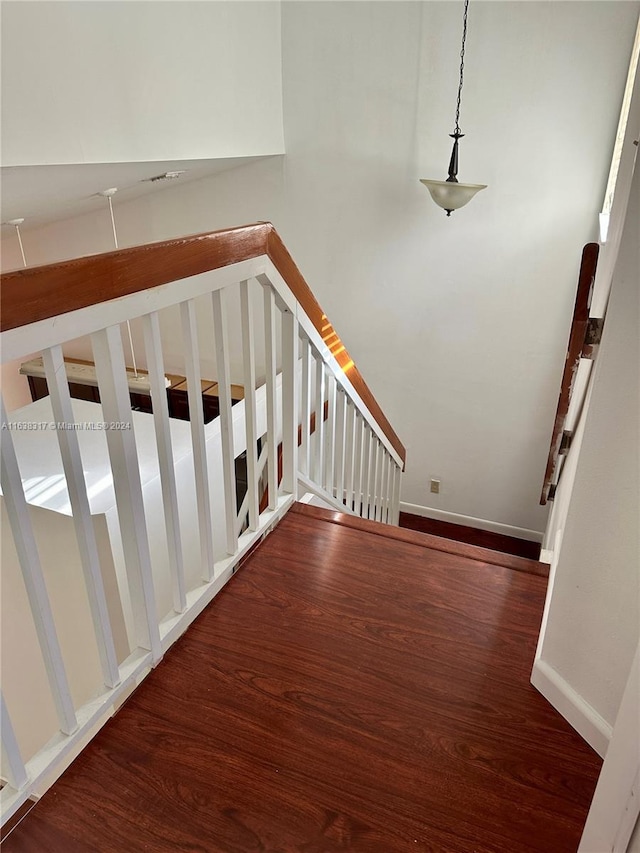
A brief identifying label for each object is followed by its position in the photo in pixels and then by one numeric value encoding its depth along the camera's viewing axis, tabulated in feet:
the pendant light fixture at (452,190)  10.06
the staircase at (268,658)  3.01
